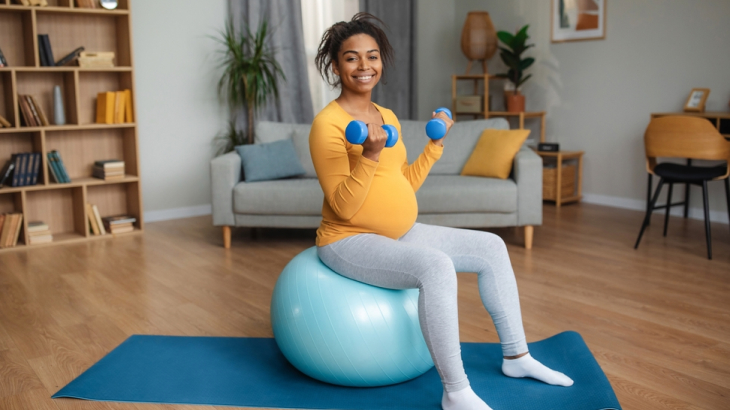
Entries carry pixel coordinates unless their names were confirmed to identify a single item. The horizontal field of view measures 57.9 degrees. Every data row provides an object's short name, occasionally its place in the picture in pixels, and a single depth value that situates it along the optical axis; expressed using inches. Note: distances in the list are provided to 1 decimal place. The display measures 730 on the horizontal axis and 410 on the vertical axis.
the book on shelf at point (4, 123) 159.6
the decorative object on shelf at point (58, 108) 167.3
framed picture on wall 206.4
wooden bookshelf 164.2
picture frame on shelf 177.3
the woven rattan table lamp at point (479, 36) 228.4
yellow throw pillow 160.4
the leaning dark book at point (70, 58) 167.2
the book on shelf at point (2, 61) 157.1
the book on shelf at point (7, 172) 161.8
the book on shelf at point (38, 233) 165.9
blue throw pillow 163.2
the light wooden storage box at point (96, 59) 167.3
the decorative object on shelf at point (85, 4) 167.0
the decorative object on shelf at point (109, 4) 167.5
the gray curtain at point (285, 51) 205.5
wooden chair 143.8
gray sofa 153.5
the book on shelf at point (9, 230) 161.8
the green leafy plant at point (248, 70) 195.5
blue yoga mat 77.2
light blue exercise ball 76.8
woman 71.0
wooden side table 208.5
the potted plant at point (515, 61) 215.6
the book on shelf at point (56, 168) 169.0
